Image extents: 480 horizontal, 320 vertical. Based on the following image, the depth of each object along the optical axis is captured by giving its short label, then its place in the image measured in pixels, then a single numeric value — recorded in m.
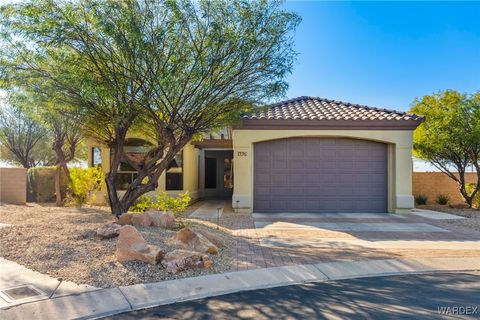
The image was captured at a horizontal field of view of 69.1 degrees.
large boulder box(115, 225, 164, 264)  5.81
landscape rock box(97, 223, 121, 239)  7.11
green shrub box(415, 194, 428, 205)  16.30
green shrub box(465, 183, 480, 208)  15.14
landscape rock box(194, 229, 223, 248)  7.27
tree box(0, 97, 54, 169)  21.45
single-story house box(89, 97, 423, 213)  13.11
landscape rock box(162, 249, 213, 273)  5.66
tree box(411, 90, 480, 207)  13.70
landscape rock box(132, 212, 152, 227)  8.30
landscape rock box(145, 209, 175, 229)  8.55
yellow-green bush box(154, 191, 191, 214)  10.88
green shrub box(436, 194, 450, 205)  16.48
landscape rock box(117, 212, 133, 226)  8.26
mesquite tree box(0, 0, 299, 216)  7.78
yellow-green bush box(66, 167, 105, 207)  13.46
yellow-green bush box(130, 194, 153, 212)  11.33
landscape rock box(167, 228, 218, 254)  6.55
